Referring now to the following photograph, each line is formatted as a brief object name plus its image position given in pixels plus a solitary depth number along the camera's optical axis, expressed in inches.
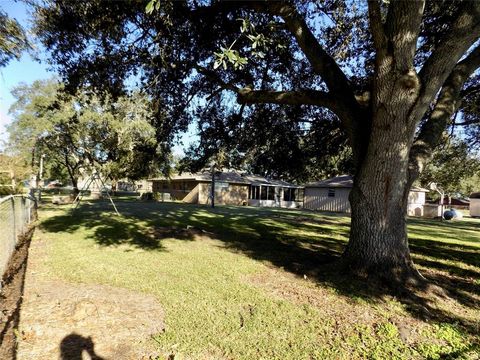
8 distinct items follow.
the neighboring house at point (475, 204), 1482.5
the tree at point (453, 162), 621.0
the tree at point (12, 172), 982.7
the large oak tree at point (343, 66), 229.3
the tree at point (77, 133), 1164.5
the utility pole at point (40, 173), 1405.9
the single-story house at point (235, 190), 1382.9
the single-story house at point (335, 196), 1245.7
